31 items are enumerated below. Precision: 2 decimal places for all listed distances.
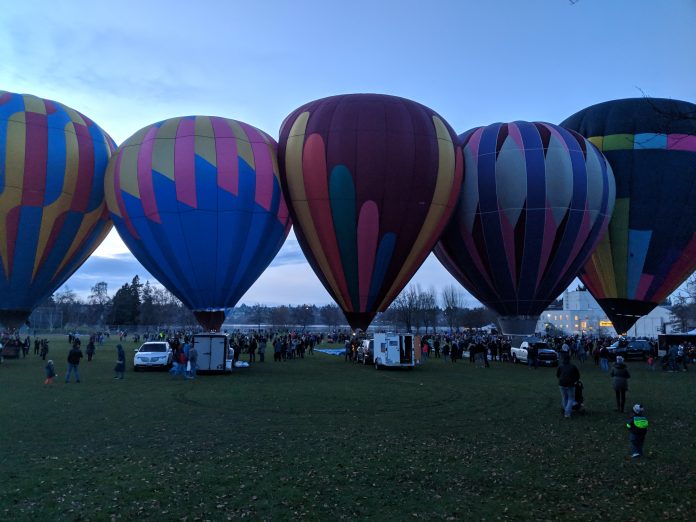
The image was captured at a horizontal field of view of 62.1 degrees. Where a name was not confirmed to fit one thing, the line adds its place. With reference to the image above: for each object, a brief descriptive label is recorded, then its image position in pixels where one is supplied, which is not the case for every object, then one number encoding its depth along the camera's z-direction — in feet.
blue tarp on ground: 114.58
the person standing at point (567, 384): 37.37
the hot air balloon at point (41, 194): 85.15
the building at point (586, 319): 290.35
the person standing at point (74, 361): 54.54
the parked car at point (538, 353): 82.89
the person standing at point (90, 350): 83.77
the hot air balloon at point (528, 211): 90.07
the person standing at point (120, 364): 59.57
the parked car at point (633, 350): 96.52
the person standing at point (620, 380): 38.65
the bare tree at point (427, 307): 321.32
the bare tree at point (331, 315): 624.79
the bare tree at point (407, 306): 305.55
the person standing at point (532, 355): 81.31
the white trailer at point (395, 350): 74.33
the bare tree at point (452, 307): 350.52
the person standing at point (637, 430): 25.84
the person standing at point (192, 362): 61.72
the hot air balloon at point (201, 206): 79.82
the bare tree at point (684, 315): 283.18
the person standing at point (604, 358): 75.17
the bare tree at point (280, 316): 595.96
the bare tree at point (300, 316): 573.90
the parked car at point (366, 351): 84.19
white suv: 69.62
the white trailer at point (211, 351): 65.05
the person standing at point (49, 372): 53.53
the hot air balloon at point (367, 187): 83.87
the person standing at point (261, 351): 89.83
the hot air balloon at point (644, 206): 99.60
